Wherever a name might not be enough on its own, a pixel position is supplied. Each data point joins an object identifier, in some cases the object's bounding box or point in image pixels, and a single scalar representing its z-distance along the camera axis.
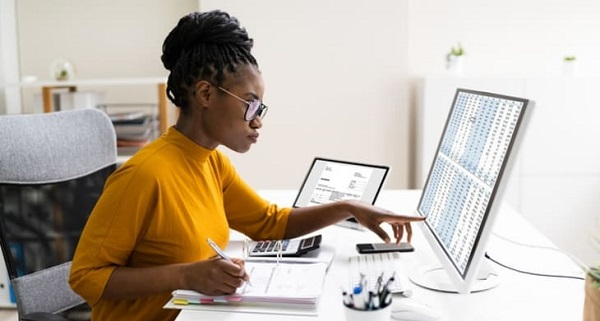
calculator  1.51
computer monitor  1.09
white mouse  1.15
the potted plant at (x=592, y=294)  0.96
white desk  1.18
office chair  1.52
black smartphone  1.56
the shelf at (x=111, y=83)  3.06
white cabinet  3.07
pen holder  0.97
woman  1.21
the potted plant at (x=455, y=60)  3.21
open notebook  1.20
